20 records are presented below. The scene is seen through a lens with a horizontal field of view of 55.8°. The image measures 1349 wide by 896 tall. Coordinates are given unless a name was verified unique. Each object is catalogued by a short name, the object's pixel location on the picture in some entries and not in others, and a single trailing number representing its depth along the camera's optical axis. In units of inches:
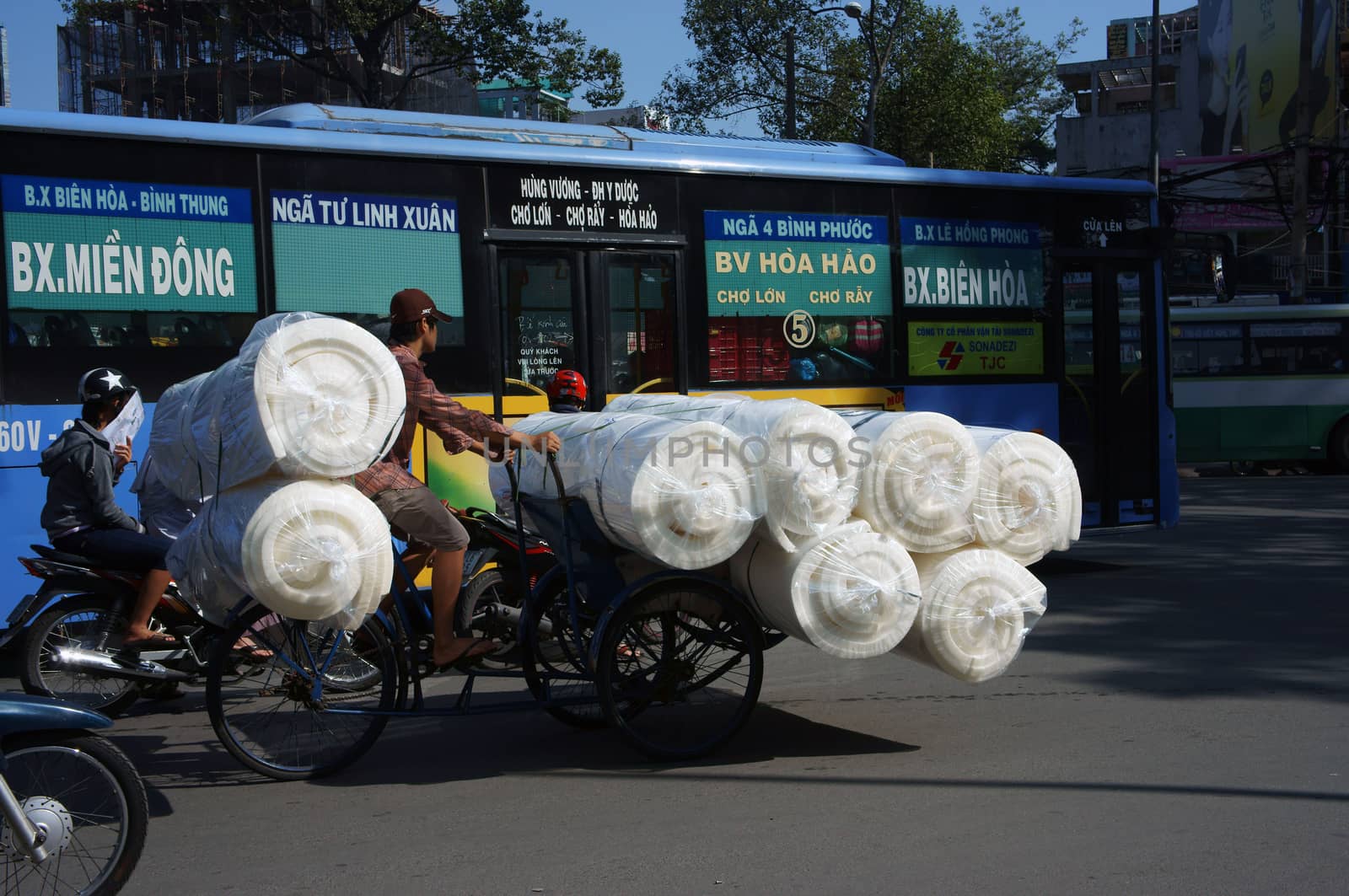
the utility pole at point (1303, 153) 924.0
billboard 1296.8
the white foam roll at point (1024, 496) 202.4
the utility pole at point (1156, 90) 1106.1
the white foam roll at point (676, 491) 188.4
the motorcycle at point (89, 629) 228.4
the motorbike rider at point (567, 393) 273.6
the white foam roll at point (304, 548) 174.4
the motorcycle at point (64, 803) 134.1
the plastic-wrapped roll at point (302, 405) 177.0
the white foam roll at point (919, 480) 197.8
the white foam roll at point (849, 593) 193.3
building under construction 1555.1
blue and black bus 271.7
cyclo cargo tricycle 197.8
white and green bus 787.4
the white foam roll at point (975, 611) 199.5
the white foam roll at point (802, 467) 192.7
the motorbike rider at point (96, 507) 232.7
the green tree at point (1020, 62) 2000.5
